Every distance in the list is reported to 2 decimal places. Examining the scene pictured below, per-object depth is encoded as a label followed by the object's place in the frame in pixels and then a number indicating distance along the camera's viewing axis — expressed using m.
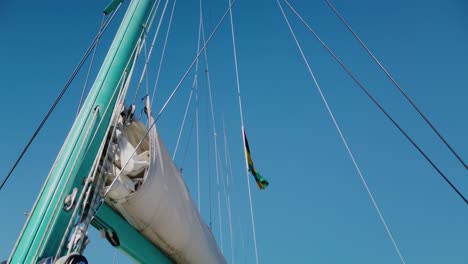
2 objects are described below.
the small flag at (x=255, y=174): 7.39
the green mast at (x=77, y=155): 2.54
